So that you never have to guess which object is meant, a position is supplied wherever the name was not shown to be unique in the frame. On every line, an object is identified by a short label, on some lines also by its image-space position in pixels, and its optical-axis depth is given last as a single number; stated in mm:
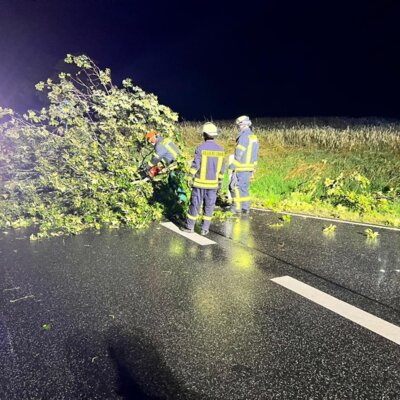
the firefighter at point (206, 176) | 6168
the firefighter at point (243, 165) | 7600
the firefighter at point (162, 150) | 7551
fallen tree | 7082
